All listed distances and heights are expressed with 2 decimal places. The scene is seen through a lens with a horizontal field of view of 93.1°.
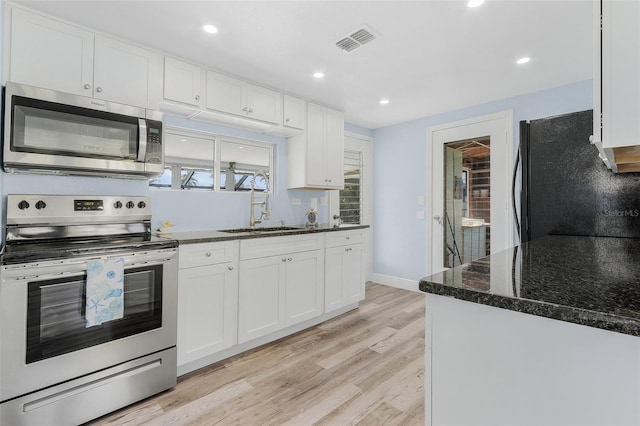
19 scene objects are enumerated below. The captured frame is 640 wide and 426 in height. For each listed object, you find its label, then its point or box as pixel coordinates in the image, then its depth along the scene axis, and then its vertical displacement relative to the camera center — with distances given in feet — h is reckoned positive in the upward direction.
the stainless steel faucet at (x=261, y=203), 10.12 +0.41
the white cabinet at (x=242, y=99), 8.43 +3.47
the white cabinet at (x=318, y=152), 10.86 +2.35
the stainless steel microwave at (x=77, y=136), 5.70 +1.62
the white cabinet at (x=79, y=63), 5.90 +3.25
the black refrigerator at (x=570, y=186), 5.99 +0.70
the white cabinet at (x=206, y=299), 6.84 -2.02
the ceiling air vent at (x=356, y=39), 6.77 +4.15
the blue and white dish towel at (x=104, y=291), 5.40 -1.42
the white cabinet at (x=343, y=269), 10.19 -1.87
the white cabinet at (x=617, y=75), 2.17 +1.07
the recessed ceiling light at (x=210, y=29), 6.56 +4.08
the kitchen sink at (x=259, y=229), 9.43 -0.48
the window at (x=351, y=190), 14.37 +1.26
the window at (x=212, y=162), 8.80 +1.68
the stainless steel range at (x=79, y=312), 4.89 -1.79
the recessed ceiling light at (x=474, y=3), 5.75 +4.12
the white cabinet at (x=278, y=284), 7.97 -1.97
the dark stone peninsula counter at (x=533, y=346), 1.89 -0.92
